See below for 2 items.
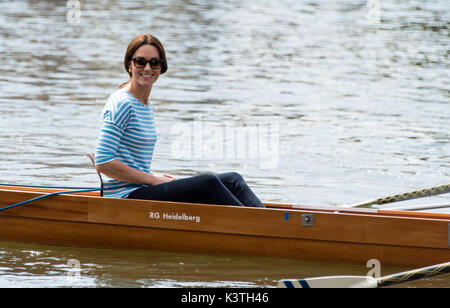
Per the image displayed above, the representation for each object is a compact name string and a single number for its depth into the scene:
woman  13.54
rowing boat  13.82
